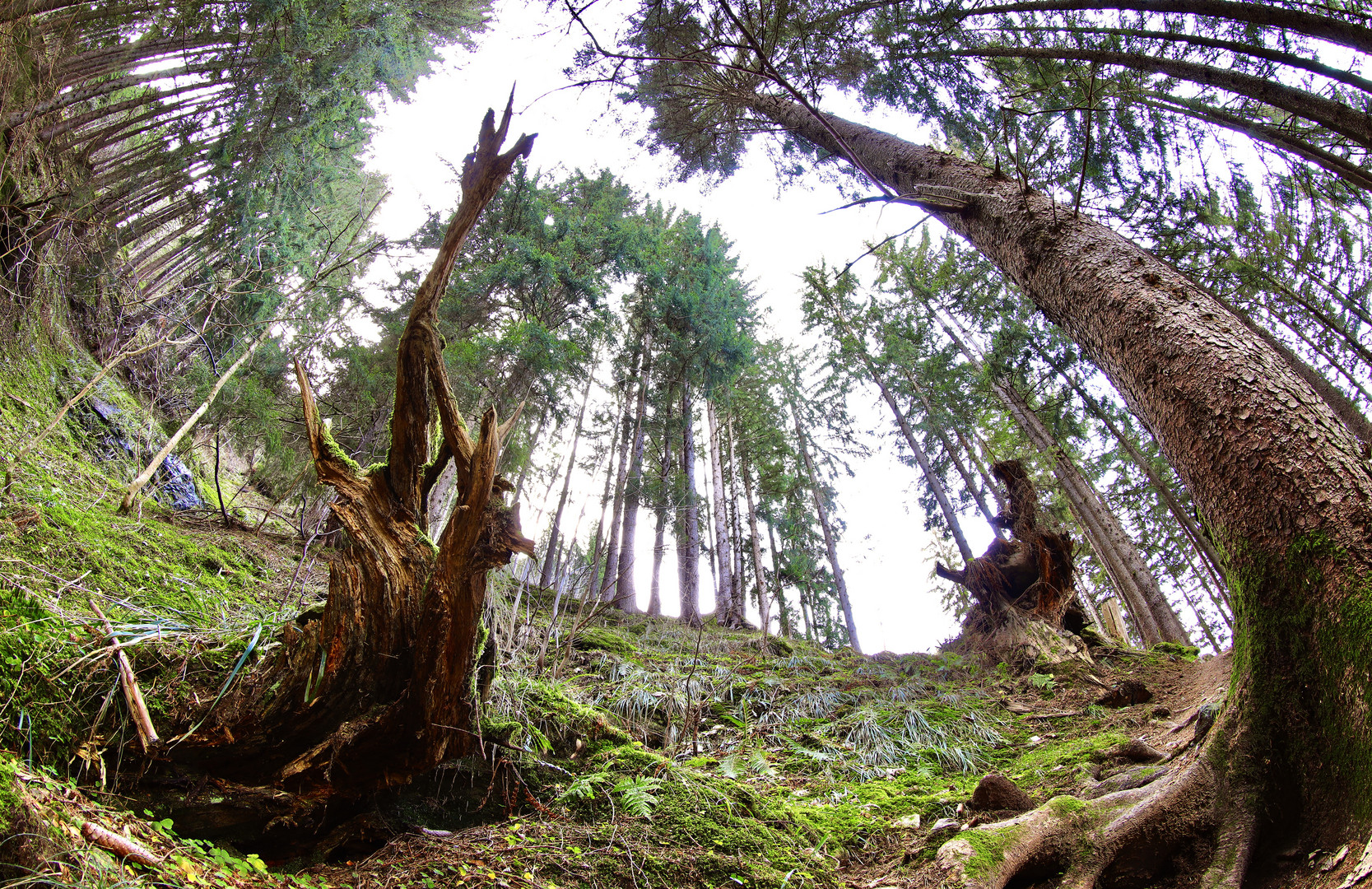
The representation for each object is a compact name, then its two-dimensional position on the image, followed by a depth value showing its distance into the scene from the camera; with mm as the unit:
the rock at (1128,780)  2170
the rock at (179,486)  5609
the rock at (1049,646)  5633
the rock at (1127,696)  4234
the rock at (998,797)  2428
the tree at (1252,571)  1570
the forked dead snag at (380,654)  2078
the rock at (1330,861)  1388
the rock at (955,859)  1789
